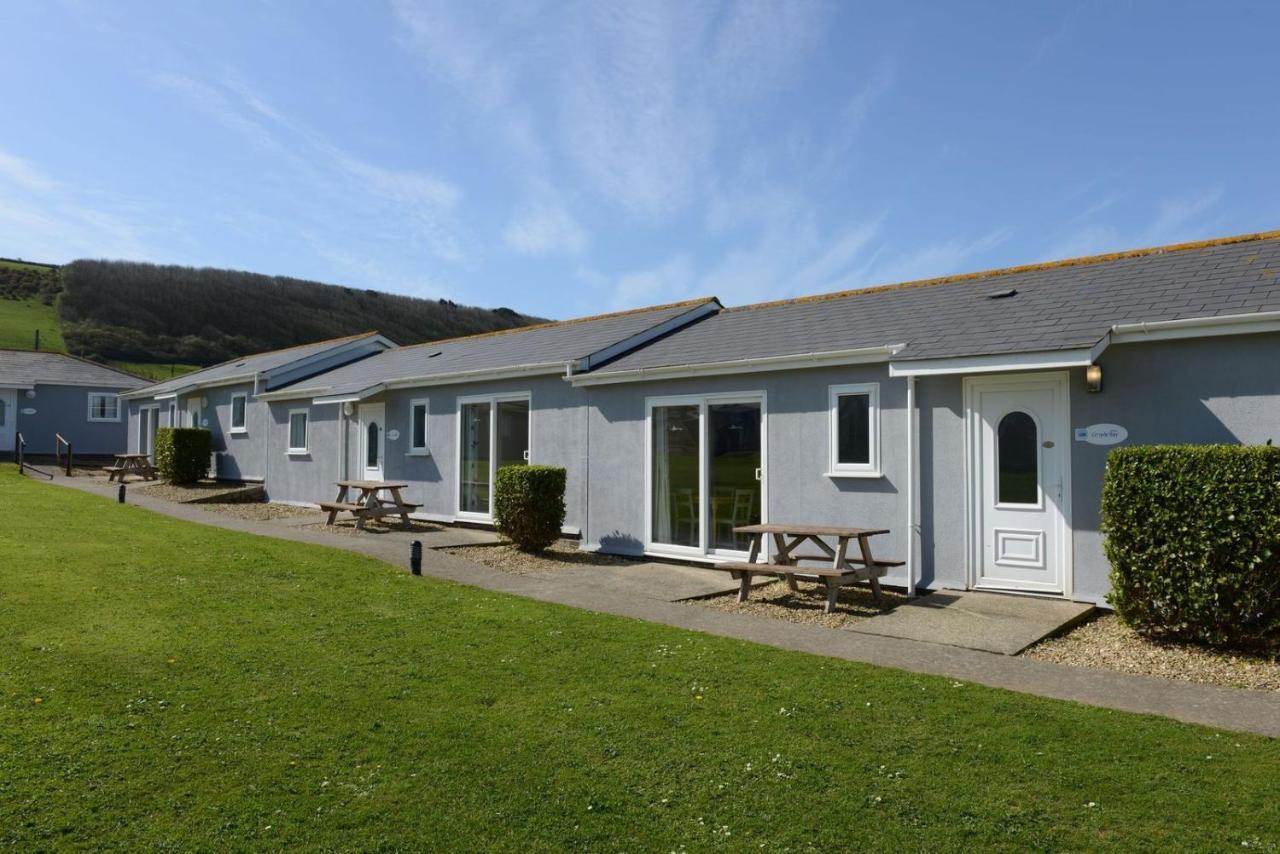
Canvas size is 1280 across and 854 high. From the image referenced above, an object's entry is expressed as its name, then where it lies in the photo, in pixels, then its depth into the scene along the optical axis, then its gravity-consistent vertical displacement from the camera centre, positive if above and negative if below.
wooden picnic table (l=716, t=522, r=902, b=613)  9.17 -1.16
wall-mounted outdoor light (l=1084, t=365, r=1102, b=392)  8.73 +0.87
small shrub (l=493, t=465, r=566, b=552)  13.09 -0.67
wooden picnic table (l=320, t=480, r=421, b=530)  15.75 -0.84
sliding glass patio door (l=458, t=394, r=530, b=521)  15.63 +0.31
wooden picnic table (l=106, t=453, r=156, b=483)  25.50 -0.26
